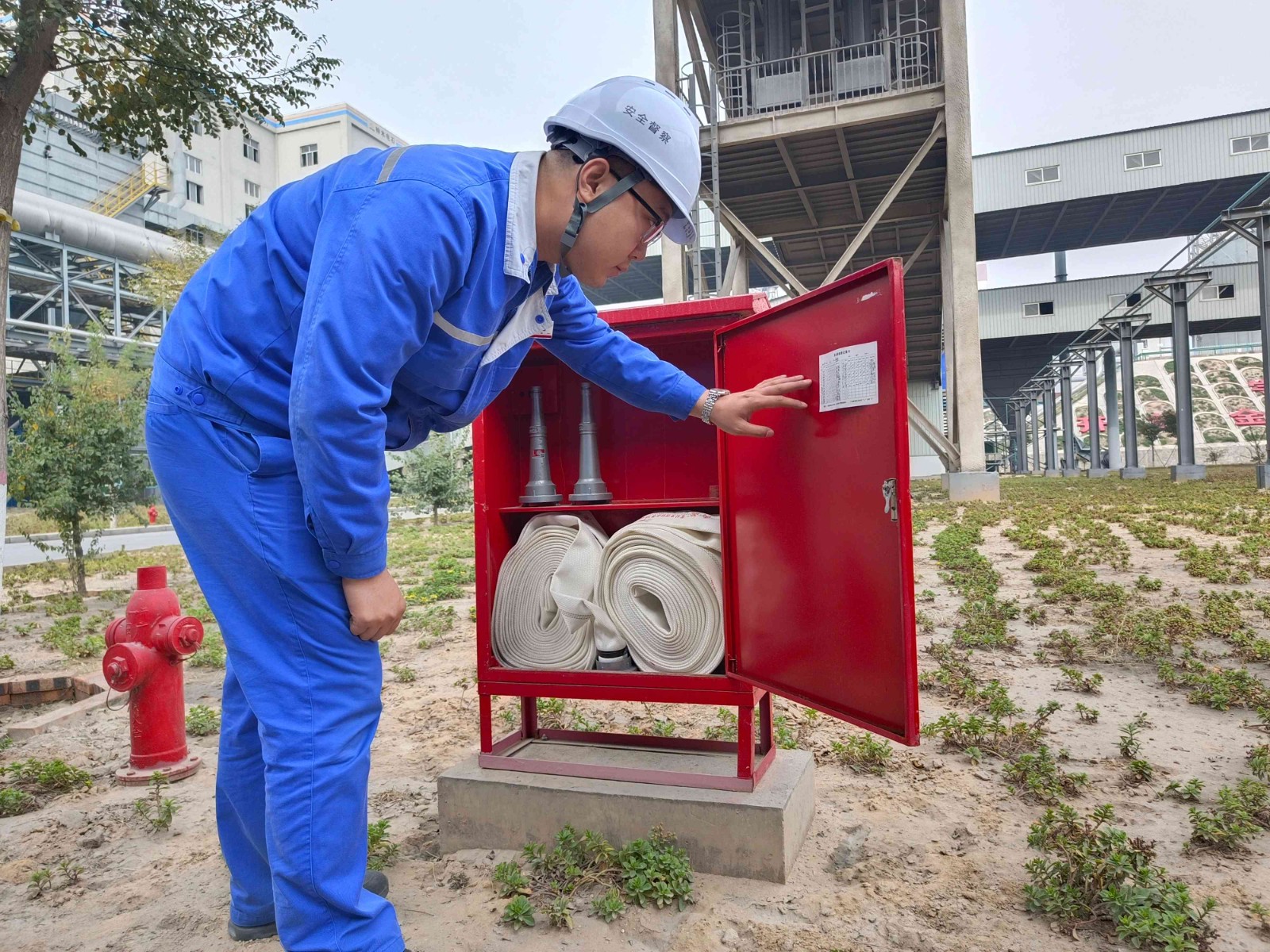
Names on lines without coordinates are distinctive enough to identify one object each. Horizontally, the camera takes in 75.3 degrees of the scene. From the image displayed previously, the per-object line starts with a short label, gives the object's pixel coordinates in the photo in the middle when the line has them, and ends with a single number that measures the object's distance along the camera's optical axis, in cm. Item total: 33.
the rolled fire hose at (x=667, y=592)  299
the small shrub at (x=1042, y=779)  299
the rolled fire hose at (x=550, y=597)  317
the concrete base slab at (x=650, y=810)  261
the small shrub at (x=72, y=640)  634
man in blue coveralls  151
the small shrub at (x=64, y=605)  832
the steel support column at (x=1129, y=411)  2355
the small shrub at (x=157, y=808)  315
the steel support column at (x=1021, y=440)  4150
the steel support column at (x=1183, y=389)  1930
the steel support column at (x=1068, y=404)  3119
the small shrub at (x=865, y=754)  344
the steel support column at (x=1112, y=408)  2825
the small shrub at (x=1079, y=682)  427
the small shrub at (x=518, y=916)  232
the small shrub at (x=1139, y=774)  308
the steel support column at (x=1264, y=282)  1563
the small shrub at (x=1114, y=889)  205
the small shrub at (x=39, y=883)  266
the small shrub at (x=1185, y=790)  288
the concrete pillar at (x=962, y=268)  1404
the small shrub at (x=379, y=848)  278
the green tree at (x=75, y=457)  912
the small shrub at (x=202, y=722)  434
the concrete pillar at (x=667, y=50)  1531
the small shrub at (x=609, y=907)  234
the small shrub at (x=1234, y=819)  254
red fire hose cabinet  223
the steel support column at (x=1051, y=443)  3531
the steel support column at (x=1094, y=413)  2870
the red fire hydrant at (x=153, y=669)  359
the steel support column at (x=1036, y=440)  3894
